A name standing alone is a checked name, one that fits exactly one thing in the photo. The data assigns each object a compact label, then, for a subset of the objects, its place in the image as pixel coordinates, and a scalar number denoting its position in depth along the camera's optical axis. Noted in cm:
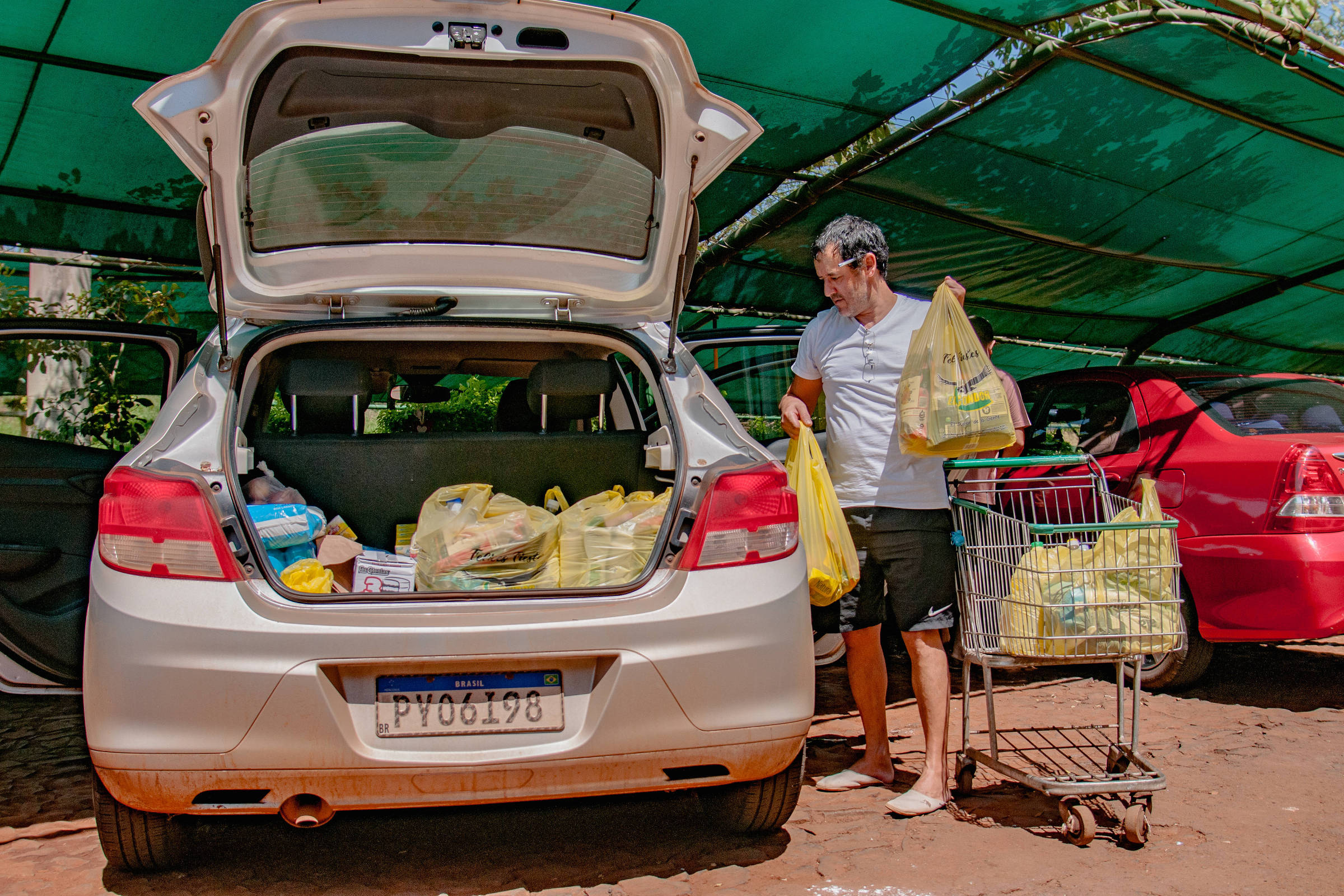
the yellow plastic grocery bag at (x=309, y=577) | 245
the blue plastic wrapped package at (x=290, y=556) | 263
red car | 384
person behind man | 328
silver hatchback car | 213
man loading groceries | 308
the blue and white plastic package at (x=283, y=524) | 261
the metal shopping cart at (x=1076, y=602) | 271
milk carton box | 272
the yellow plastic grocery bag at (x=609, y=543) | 262
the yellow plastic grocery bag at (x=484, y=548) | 260
